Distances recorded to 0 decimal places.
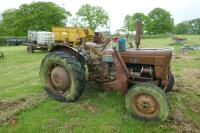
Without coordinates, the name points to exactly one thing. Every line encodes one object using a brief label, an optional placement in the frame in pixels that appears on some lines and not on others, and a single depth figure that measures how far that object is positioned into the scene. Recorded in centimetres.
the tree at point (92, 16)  5831
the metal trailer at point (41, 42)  1978
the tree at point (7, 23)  5525
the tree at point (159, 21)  6825
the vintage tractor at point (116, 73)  423
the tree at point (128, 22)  6175
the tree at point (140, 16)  6739
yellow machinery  1978
